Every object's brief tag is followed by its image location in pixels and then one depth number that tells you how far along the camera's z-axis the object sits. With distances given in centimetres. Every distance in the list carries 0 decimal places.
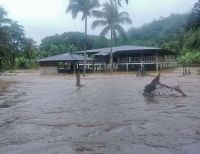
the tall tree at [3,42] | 1428
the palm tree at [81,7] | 2271
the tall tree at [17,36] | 3624
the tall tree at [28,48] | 3724
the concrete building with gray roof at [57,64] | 2509
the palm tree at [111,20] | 2662
